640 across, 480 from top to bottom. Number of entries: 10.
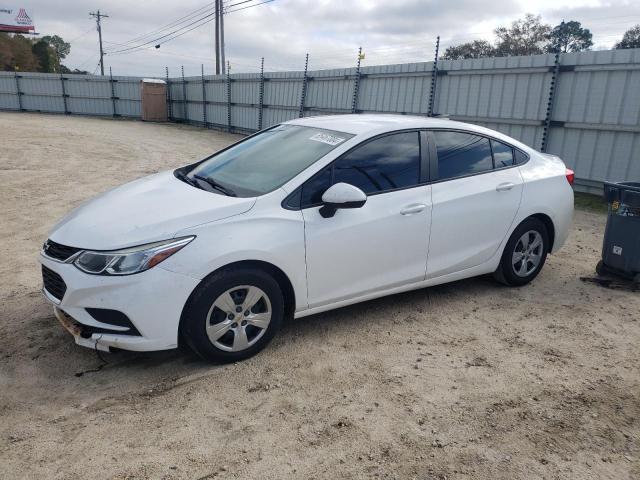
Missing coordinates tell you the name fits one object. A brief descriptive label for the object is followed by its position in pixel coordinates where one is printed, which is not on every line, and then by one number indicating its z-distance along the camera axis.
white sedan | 3.13
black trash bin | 4.90
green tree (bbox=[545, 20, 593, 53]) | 43.97
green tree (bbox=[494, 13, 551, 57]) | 36.97
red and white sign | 52.53
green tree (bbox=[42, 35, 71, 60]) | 85.69
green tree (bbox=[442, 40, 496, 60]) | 38.97
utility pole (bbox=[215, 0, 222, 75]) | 32.75
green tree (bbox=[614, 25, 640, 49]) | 34.85
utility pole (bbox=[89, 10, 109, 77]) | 60.94
